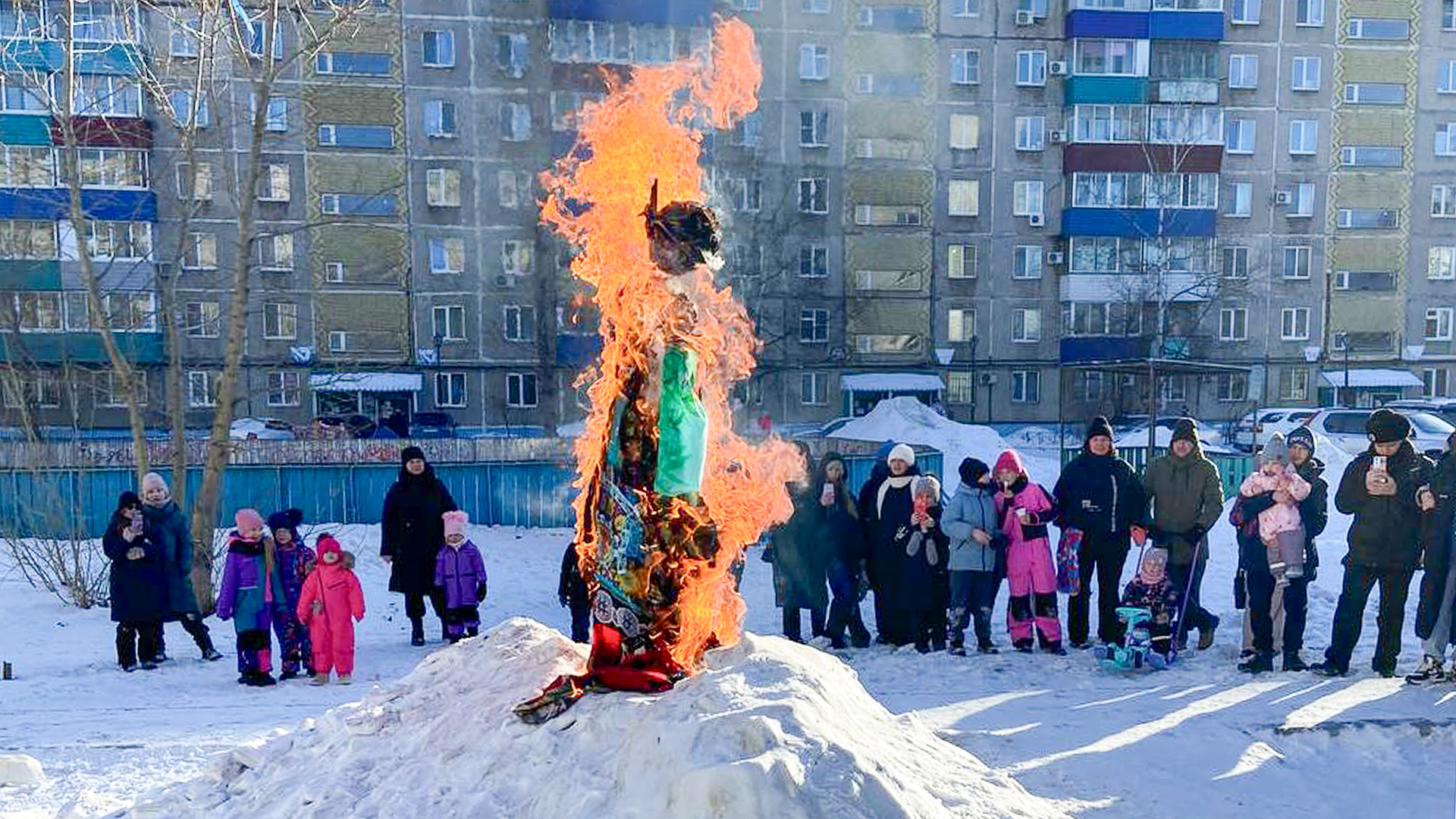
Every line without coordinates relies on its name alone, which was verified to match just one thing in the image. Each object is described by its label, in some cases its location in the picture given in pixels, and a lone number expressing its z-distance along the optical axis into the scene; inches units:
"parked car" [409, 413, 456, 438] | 1214.3
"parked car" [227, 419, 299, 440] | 1059.9
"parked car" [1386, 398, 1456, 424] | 1024.9
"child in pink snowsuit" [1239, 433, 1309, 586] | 297.0
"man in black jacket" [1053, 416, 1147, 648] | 325.7
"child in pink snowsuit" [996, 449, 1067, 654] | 324.5
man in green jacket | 315.6
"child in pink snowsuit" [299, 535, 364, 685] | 309.1
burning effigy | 183.2
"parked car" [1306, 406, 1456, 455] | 871.7
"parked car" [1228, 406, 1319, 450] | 989.8
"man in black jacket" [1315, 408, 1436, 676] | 280.2
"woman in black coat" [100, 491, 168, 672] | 326.3
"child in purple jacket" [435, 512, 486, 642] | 337.7
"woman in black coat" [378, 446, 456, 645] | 355.3
